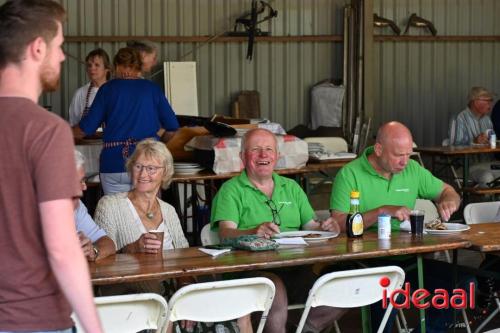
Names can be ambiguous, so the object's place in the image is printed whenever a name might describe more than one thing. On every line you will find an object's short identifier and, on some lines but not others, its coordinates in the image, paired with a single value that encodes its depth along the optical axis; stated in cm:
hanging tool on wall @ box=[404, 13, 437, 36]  1776
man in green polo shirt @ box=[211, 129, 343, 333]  710
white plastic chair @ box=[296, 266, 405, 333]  564
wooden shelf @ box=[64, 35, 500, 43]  1564
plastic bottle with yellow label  677
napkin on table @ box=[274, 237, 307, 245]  647
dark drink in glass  685
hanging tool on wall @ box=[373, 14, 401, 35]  1741
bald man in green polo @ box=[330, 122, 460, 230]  758
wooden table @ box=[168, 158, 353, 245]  1045
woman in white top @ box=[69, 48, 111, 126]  1154
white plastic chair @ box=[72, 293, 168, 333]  496
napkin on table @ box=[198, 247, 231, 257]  606
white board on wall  1595
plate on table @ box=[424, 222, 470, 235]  699
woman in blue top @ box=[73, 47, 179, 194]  941
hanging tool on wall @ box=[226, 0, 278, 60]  1638
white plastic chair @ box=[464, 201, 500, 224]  828
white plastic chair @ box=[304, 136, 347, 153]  1325
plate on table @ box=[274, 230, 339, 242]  664
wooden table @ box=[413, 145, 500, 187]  1385
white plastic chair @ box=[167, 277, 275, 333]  523
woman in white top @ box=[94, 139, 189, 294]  677
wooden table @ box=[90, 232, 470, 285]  544
